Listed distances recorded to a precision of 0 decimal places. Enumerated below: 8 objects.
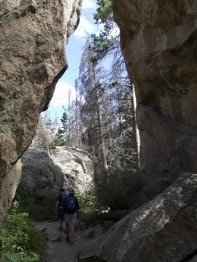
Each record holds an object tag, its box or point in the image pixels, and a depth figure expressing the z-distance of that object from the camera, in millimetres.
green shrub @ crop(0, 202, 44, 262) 5431
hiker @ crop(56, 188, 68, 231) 7770
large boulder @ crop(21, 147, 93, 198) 11578
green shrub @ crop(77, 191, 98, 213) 10251
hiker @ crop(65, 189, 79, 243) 7369
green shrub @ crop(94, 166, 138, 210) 8860
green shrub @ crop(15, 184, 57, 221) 9956
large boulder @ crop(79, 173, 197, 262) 4977
